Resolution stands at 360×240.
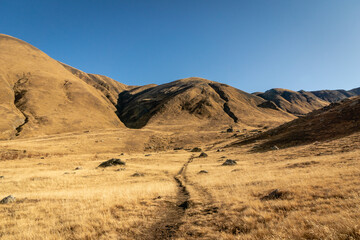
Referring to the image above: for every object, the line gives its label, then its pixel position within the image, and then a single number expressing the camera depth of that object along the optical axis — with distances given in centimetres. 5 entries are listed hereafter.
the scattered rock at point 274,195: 1082
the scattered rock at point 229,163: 3075
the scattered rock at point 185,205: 1178
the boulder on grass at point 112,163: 3344
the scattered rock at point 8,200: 1365
